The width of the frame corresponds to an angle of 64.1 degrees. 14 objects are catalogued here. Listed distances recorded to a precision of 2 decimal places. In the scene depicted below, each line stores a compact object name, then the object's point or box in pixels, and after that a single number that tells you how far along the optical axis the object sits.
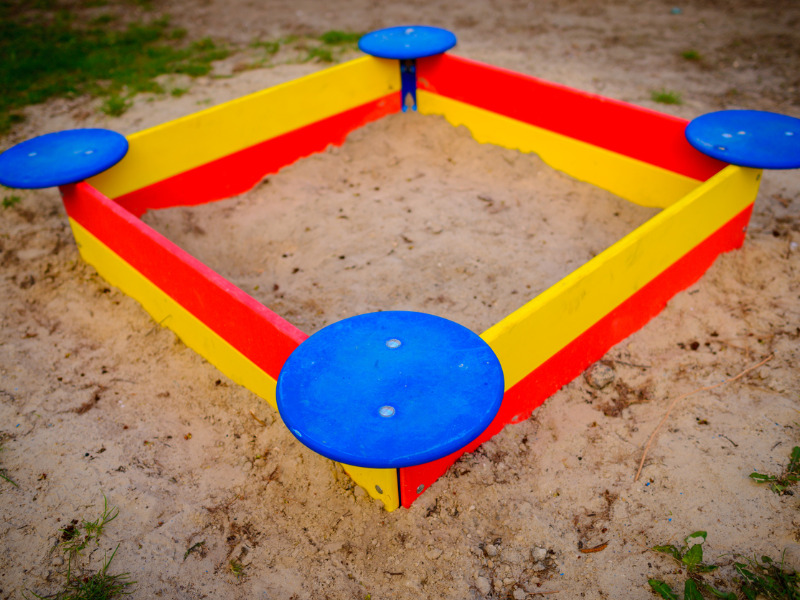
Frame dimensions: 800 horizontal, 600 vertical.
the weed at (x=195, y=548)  2.06
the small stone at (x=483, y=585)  1.94
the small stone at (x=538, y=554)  2.02
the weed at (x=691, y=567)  1.88
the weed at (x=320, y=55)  5.65
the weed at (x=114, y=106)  4.91
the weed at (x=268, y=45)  5.97
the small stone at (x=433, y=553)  2.01
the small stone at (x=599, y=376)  2.58
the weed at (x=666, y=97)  4.76
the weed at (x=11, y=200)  3.88
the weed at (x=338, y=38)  6.05
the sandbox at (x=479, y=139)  2.31
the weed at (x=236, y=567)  2.00
